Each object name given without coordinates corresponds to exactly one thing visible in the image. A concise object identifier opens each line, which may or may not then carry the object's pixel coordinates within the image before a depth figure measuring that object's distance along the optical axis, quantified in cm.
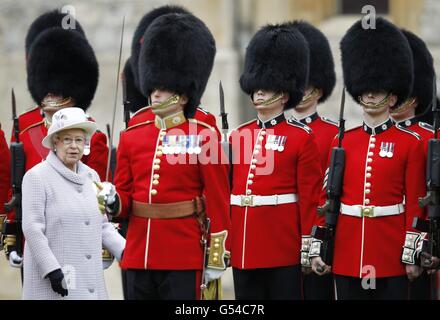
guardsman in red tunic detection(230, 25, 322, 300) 1737
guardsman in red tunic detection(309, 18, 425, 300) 1678
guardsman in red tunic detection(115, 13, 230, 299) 1611
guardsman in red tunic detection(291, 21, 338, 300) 1803
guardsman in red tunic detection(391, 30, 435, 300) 1750
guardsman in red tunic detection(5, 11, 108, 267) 1808
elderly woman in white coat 1542
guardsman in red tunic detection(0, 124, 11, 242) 1812
